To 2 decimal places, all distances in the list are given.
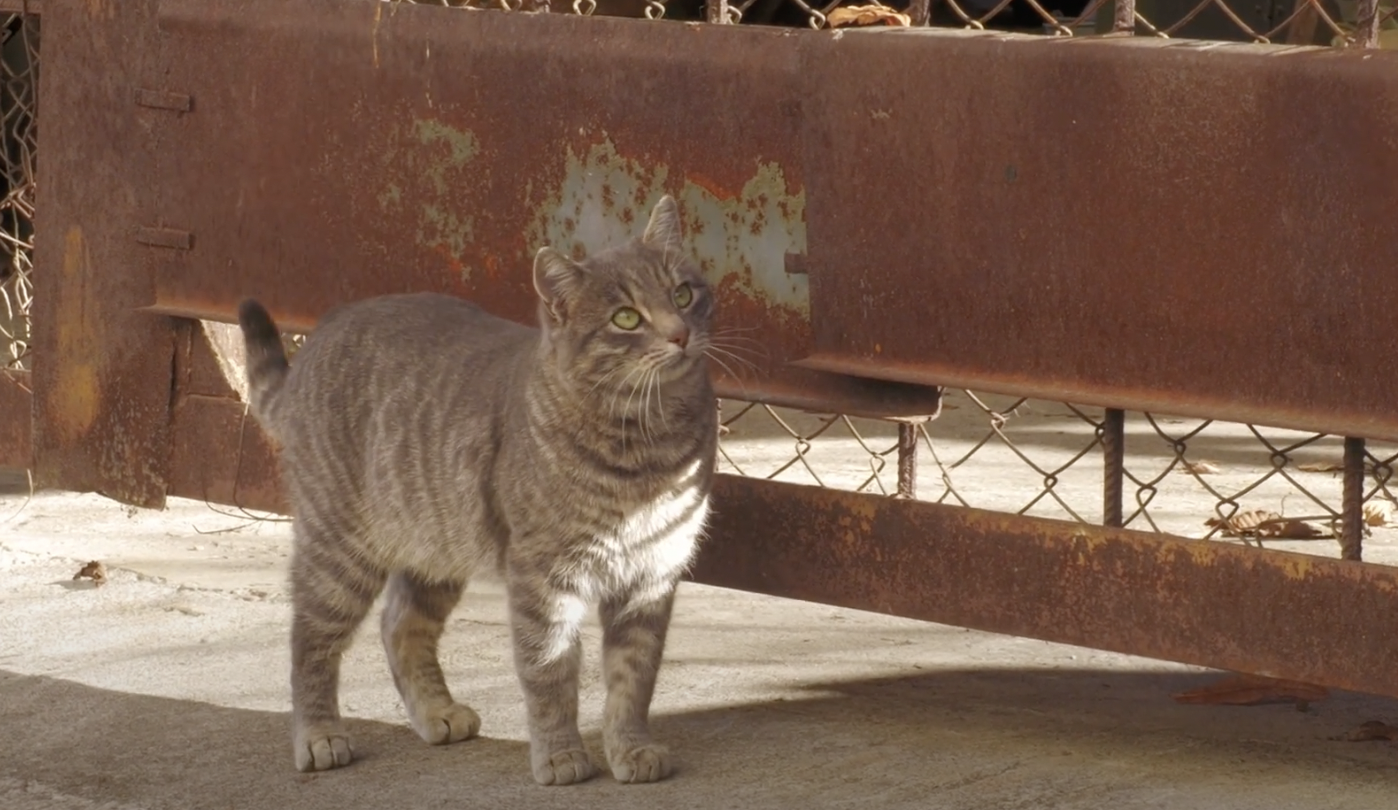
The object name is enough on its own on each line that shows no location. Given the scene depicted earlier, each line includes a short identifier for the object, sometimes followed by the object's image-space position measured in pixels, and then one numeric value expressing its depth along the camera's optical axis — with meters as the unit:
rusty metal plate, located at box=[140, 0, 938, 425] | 3.80
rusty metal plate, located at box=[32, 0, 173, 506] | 4.60
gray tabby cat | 3.46
